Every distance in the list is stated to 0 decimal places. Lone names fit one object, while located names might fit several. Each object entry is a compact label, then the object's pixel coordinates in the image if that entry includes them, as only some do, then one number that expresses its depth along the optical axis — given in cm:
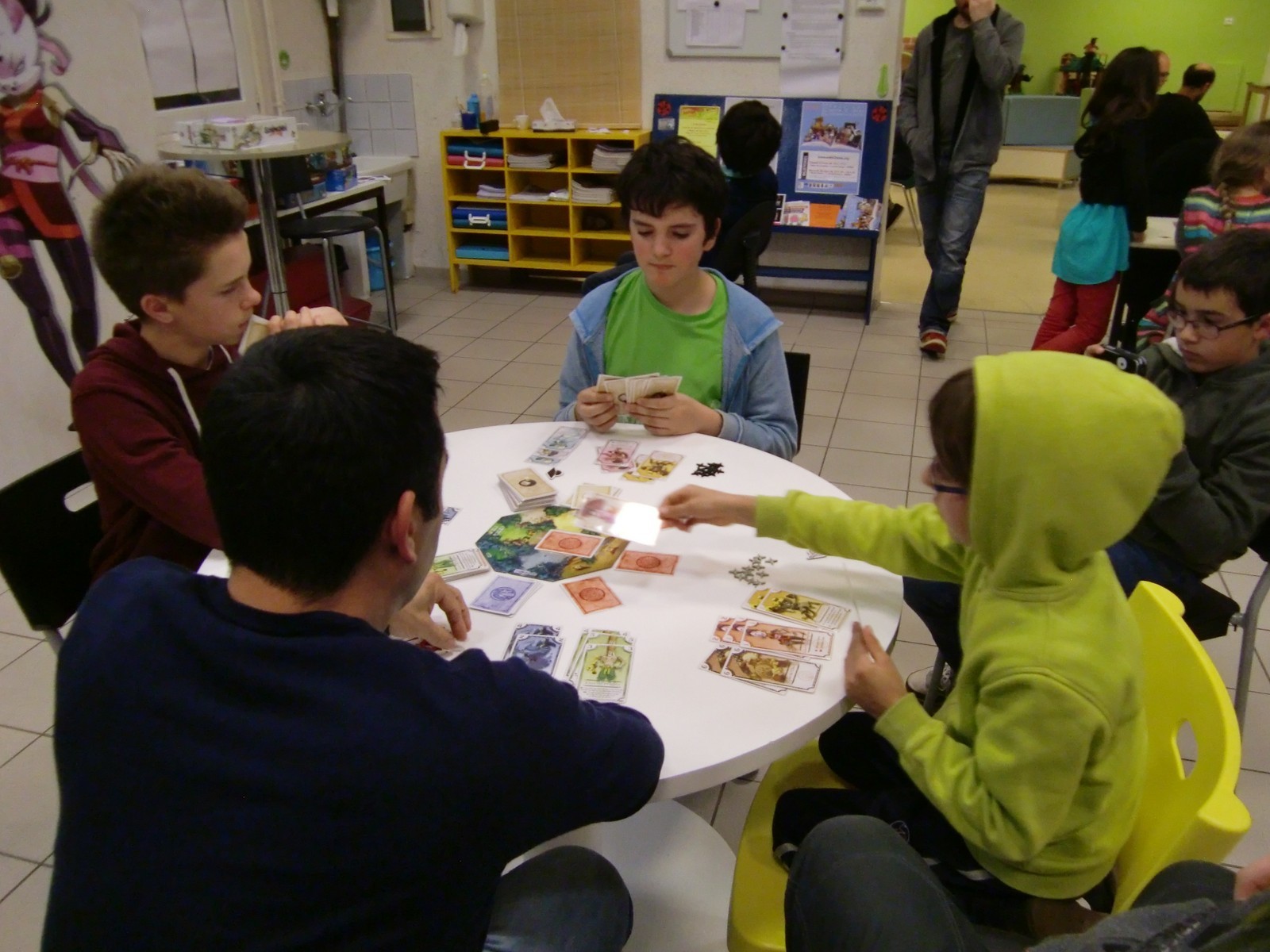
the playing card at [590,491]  175
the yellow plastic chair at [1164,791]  104
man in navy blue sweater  75
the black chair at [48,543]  164
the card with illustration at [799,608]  138
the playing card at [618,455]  188
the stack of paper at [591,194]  560
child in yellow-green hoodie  102
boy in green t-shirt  208
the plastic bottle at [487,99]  578
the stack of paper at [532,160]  569
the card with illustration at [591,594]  141
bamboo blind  552
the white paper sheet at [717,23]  529
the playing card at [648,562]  151
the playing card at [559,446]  191
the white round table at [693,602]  114
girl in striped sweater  319
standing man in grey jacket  450
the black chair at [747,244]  389
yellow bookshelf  573
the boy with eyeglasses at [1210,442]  178
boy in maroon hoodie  166
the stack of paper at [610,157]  551
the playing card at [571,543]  156
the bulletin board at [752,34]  525
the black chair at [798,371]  236
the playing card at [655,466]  183
